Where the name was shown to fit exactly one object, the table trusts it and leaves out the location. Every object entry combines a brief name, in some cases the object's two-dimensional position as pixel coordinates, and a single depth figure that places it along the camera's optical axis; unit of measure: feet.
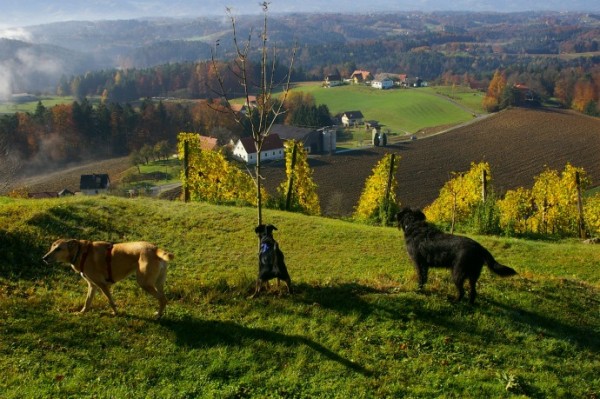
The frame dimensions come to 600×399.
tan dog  29.99
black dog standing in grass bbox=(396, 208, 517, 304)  33.30
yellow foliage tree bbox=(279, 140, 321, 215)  104.22
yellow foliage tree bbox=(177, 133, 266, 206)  99.14
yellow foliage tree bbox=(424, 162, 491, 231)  100.78
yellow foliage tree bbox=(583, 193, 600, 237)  93.20
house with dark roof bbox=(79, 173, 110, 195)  203.62
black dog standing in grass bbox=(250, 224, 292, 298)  34.04
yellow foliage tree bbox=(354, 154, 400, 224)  99.91
